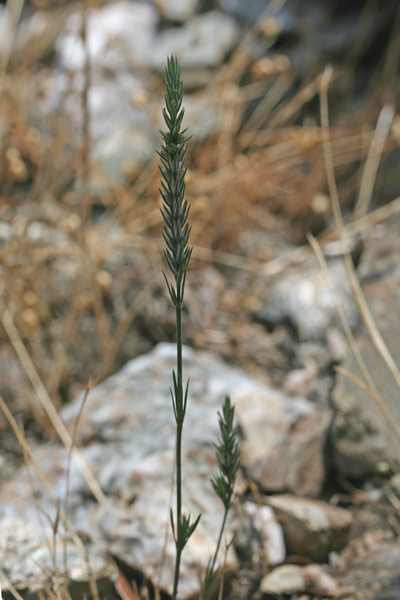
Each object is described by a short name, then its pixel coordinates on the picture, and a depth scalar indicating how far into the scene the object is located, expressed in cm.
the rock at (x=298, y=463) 88
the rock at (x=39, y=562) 71
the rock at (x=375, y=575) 73
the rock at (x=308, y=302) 117
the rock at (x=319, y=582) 75
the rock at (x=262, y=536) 78
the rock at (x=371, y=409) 90
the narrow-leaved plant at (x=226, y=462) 58
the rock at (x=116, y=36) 176
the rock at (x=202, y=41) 174
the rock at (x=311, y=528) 80
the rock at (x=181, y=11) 186
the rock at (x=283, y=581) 75
